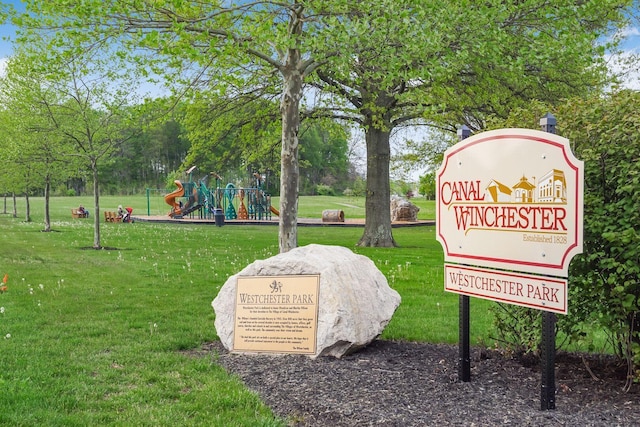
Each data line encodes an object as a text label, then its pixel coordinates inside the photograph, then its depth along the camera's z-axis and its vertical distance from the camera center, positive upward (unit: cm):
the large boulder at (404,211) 3547 -90
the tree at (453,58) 920 +279
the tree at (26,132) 1883 +239
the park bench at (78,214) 3805 -109
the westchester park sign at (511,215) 434 -16
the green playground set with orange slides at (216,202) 3691 -32
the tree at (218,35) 941 +285
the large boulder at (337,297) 600 -109
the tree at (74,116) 1678 +269
